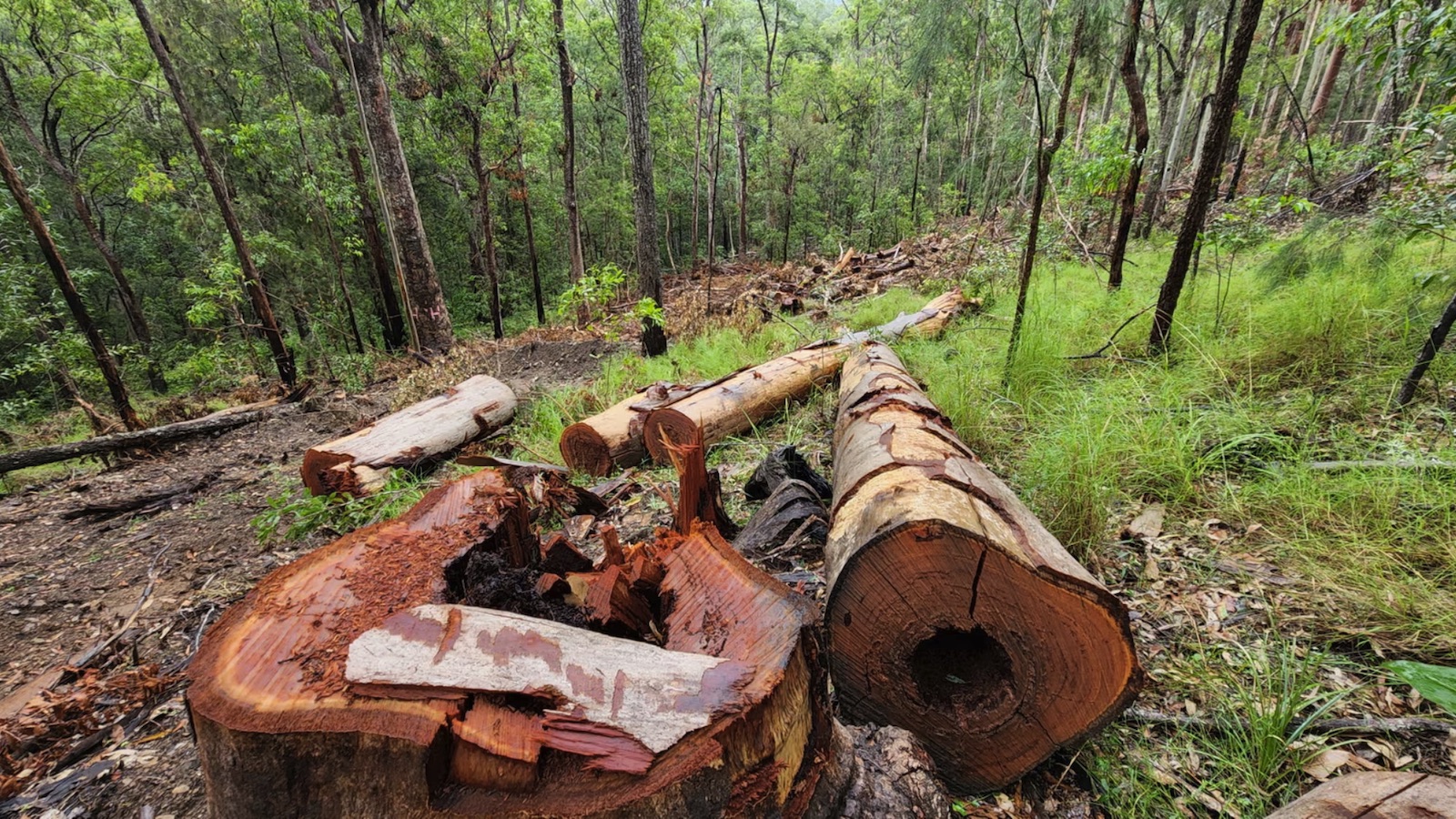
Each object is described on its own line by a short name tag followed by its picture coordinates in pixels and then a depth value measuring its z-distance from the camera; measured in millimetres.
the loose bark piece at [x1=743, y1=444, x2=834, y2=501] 2918
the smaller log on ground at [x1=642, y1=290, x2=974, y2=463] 3744
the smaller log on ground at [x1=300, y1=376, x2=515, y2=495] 3682
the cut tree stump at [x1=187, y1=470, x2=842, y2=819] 960
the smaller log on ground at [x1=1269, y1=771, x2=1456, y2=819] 1025
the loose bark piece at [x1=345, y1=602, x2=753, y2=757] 1003
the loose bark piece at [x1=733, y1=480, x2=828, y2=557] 2477
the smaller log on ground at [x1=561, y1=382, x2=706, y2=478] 3836
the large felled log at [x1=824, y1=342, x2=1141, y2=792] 1354
